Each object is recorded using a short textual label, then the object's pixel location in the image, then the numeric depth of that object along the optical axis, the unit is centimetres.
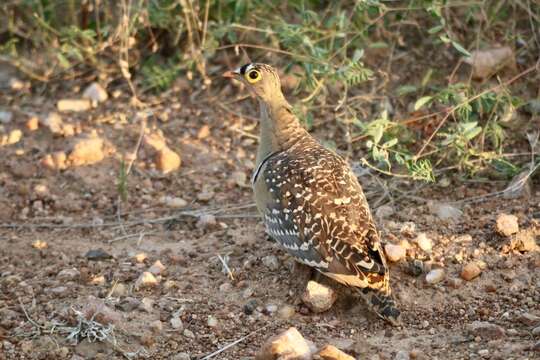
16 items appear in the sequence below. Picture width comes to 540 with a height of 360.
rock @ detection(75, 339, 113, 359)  814
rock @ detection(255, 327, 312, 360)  768
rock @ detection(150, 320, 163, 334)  853
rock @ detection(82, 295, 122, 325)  841
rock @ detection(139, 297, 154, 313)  887
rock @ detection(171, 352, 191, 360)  821
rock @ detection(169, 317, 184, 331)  867
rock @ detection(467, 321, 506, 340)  815
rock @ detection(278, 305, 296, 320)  891
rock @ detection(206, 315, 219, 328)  875
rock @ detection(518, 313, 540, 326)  831
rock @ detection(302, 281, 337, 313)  880
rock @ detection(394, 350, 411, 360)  797
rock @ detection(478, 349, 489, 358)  784
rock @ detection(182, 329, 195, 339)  859
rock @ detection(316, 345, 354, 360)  768
